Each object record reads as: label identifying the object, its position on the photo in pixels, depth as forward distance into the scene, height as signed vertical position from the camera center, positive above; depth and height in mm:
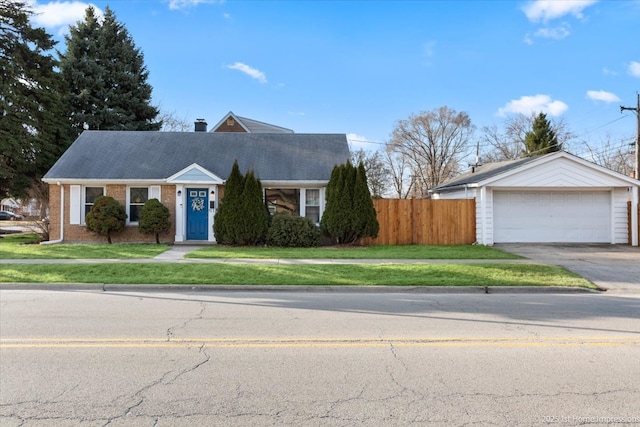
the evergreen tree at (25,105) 23875 +6597
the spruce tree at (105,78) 30500 +10062
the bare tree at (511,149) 47938 +7967
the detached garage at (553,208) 17797 +477
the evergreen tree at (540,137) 42094 +8003
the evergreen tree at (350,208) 16984 +425
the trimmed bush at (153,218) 17625 +15
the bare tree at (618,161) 43500 +5992
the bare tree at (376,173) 49406 +5255
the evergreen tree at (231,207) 16812 +447
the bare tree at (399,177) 52031 +5083
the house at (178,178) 18594 +1714
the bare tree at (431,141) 52062 +9295
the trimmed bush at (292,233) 16688 -551
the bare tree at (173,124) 47281 +10398
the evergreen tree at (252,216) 16734 +101
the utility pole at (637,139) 27000 +5104
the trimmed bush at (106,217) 17656 +54
